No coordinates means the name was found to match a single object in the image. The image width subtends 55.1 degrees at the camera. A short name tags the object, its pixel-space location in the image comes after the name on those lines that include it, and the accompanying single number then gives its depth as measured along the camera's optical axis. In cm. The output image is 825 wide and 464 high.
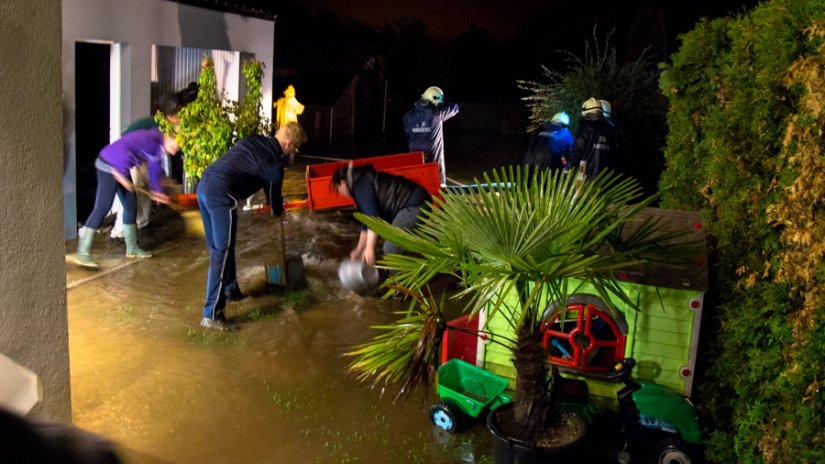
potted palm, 402
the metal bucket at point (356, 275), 776
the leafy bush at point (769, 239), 377
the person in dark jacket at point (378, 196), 714
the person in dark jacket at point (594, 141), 1034
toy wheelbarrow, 534
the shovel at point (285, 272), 834
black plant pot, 434
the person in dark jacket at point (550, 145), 1105
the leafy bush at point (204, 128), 970
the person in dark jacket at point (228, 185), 699
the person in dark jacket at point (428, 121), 1241
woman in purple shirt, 852
